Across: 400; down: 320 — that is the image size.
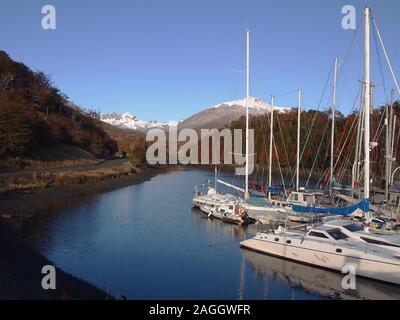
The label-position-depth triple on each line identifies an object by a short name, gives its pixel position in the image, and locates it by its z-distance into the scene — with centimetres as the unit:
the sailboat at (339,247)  2325
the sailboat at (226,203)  4162
